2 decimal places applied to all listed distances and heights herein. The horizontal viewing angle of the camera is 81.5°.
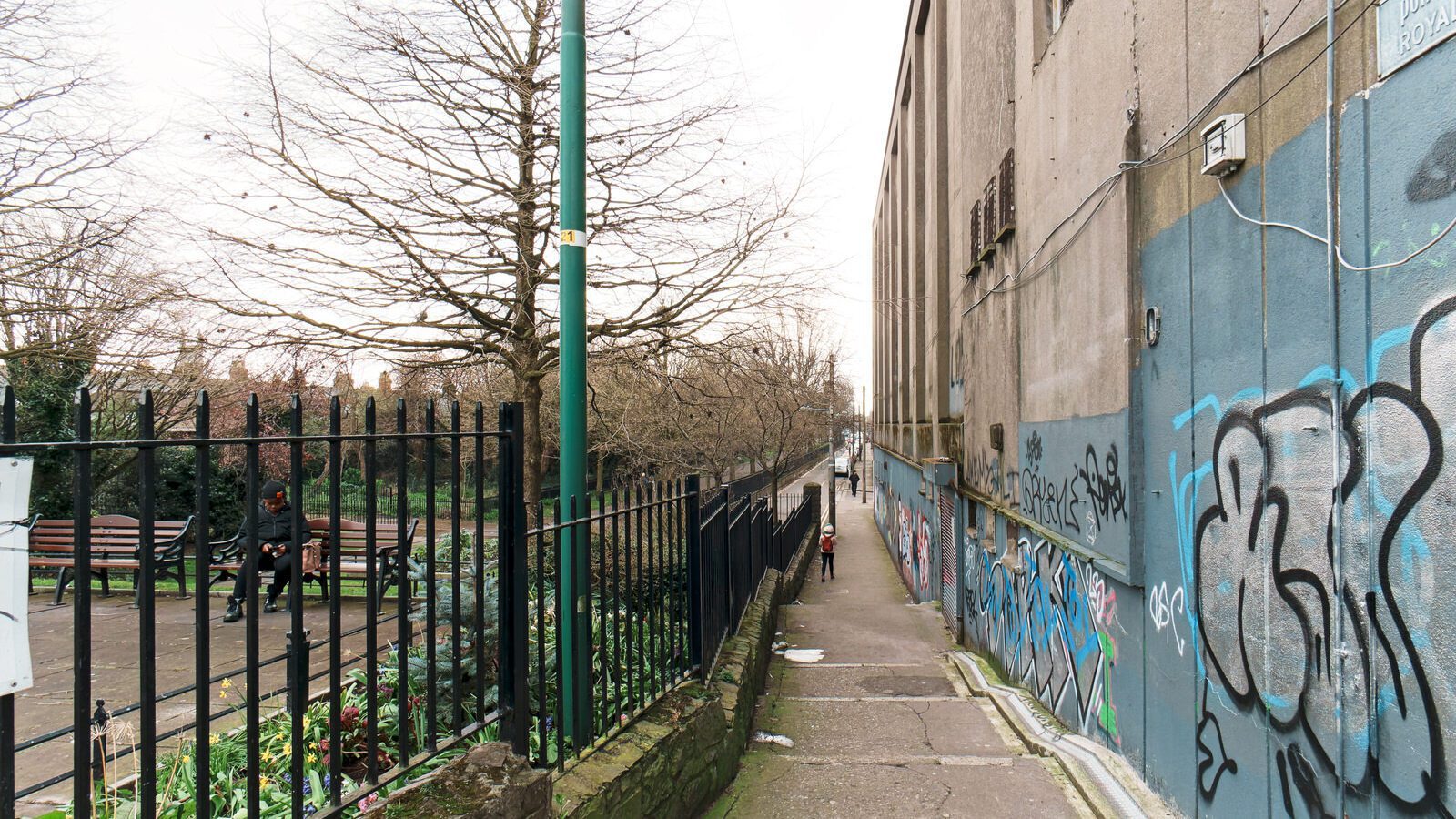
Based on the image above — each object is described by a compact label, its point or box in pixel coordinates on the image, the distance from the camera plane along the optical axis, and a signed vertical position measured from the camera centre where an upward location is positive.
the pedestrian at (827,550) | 19.45 -3.00
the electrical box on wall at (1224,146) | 3.60 +1.17
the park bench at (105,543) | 8.04 -1.18
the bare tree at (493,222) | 7.02 +1.81
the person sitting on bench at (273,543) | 6.52 -0.99
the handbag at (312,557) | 6.48 -1.08
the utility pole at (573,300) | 3.84 +0.60
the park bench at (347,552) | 6.89 -1.32
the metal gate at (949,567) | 12.05 -2.25
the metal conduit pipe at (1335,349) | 2.87 +0.22
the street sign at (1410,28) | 2.38 +1.14
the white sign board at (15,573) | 1.66 -0.29
